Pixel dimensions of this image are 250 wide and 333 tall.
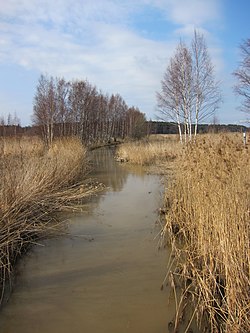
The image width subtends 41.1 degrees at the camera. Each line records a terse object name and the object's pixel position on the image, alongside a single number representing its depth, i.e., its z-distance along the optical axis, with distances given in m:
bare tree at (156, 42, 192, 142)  19.25
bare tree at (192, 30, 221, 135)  19.09
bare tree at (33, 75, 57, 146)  25.47
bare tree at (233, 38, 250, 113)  19.34
